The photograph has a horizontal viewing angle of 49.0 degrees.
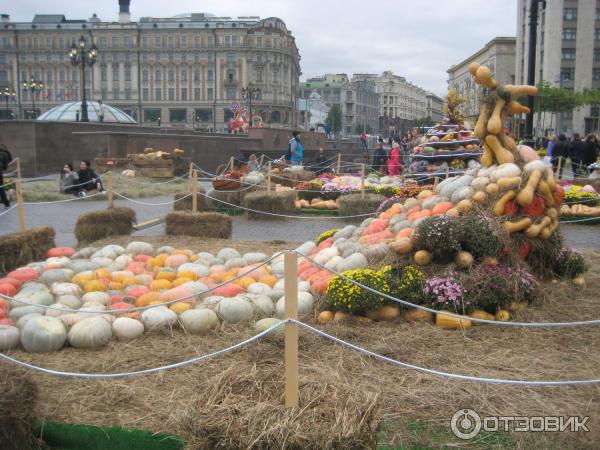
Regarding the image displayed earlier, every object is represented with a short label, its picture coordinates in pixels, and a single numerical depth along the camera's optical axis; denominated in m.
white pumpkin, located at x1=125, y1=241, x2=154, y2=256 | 9.17
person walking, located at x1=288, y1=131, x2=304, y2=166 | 23.10
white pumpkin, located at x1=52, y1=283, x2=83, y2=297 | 6.90
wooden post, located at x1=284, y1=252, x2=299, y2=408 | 3.49
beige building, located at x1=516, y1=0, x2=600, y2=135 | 83.31
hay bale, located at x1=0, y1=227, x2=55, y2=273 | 8.70
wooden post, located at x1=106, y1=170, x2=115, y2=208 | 11.80
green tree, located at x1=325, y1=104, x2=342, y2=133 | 131.12
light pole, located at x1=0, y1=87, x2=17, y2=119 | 60.90
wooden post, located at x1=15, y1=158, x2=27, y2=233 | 9.86
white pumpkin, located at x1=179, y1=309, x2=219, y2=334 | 5.94
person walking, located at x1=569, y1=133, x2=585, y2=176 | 21.94
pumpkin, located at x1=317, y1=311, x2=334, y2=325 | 6.18
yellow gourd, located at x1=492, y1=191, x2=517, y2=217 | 7.01
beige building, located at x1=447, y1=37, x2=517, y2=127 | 113.00
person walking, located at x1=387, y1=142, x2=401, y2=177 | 21.86
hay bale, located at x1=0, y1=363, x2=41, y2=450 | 3.81
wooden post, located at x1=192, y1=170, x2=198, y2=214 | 12.12
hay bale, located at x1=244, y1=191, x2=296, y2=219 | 15.38
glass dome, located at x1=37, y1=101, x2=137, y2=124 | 49.38
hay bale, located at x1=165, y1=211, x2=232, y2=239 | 11.23
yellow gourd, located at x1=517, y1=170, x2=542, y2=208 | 6.99
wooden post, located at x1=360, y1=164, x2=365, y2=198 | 15.07
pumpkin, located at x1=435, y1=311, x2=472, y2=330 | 5.92
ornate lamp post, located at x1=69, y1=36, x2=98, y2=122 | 32.53
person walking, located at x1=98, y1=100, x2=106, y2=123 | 49.08
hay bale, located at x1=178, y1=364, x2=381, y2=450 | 3.17
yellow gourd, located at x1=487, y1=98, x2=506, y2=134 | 7.63
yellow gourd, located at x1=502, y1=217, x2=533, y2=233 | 6.87
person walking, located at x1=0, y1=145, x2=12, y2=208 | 16.08
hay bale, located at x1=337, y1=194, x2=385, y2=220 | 14.67
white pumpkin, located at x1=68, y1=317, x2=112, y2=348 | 5.63
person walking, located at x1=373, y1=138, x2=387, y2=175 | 25.26
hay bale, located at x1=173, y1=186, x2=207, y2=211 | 15.83
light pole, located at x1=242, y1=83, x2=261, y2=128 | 107.62
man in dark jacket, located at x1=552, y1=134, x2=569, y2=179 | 22.67
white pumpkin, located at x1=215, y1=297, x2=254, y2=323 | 6.14
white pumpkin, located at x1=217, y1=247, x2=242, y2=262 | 8.82
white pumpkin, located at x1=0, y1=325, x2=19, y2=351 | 5.60
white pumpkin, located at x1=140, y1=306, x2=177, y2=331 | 5.95
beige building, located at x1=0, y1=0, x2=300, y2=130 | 112.81
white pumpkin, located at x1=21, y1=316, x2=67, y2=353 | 5.58
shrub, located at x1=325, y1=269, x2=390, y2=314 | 6.05
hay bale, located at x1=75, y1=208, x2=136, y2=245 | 10.86
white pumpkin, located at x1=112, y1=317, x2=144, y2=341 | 5.80
